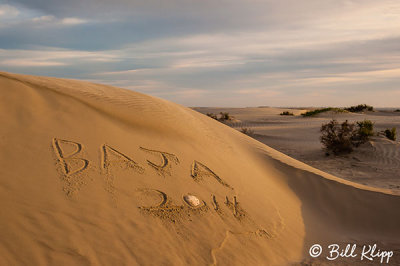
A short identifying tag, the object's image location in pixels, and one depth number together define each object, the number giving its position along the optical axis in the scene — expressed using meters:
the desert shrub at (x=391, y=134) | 12.33
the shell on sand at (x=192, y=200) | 3.34
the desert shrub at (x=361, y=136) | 10.95
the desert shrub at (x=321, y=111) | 26.63
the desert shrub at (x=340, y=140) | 10.49
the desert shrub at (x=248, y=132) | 14.81
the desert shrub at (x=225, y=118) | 22.67
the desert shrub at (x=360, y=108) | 31.80
